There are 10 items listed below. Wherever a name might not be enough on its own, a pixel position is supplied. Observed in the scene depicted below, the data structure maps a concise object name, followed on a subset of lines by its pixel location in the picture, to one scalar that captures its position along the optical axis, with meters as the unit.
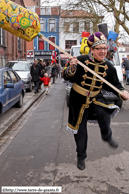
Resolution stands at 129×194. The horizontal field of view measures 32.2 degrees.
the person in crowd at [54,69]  20.20
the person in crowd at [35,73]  13.13
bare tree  17.74
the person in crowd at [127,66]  12.13
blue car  6.25
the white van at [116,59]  9.00
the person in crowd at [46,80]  12.64
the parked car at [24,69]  13.19
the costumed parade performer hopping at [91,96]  3.15
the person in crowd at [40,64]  13.54
